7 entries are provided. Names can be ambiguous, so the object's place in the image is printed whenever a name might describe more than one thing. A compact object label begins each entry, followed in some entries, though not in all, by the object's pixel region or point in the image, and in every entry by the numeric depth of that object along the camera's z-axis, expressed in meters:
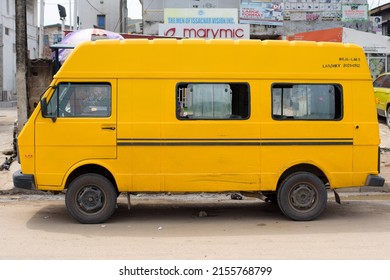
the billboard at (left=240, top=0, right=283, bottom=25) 27.89
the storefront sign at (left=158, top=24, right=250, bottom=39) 21.11
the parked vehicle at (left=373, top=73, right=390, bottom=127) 15.98
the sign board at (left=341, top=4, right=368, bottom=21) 28.75
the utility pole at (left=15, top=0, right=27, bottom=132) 11.55
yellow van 7.26
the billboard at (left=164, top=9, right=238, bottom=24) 22.08
